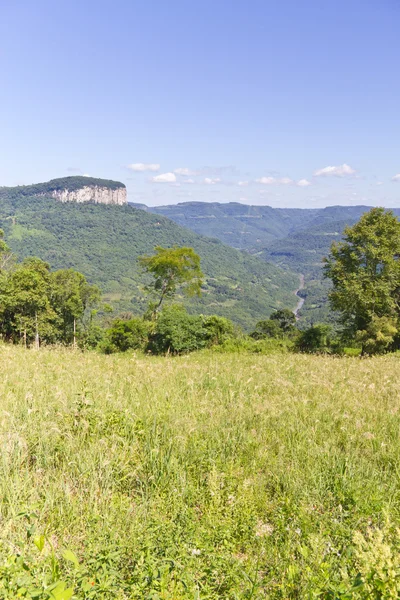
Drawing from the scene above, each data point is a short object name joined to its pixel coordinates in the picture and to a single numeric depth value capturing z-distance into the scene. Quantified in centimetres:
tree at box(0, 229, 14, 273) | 3138
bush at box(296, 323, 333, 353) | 2772
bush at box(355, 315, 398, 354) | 2138
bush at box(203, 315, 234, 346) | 2762
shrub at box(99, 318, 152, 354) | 3100
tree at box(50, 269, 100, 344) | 3841
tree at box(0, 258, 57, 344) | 2944
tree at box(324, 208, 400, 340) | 2170
